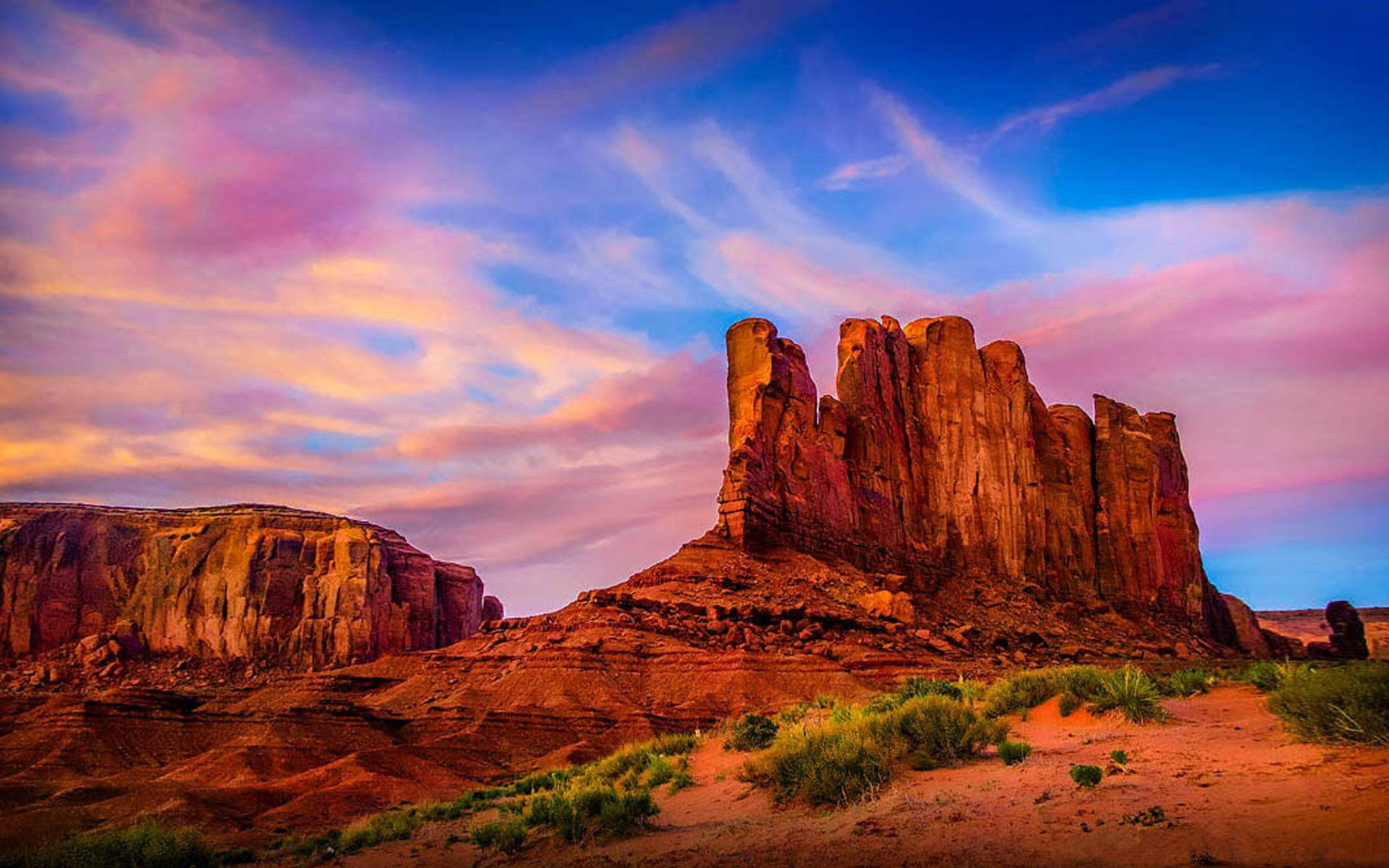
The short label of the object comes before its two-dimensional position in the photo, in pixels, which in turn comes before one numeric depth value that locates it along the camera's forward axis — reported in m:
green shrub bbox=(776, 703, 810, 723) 25.66
